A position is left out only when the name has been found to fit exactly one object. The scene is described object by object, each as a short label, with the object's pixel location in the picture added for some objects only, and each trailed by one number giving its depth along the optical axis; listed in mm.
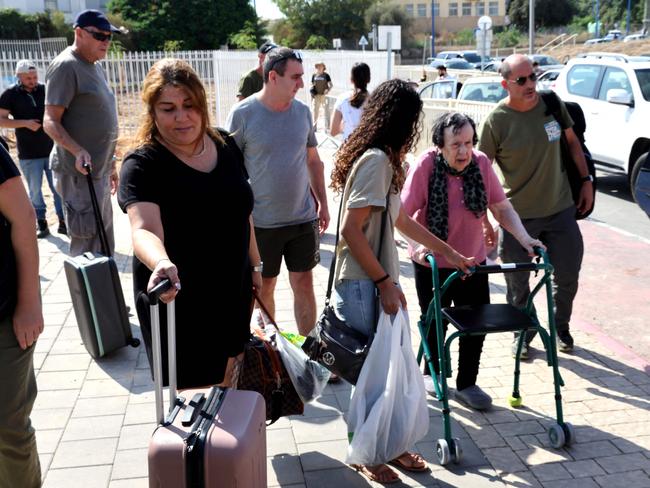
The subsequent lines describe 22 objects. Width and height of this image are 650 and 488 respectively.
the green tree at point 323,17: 80812
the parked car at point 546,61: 33488
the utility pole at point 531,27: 35756
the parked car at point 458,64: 39688
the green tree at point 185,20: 52406
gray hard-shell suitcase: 4820
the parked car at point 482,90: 13781
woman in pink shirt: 4168
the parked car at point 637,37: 46138
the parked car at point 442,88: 17141
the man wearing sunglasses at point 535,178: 4824
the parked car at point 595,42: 52788
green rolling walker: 3645
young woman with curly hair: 3416
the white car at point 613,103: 10709
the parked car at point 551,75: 25312
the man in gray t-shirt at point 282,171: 4496
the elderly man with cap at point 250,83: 8102
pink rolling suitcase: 2375
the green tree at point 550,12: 82000
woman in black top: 2887
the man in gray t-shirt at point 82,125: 5219
